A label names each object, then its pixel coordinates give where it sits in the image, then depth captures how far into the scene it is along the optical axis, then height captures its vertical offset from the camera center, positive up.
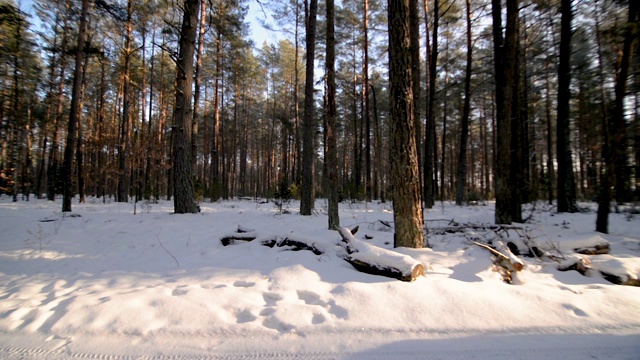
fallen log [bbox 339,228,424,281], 2.85 -0.83
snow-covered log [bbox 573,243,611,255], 3.87 -0.87
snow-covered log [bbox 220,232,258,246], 4.64 -0.85
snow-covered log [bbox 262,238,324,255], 3.94 -0.87
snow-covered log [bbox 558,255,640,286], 2.98 -0.94
